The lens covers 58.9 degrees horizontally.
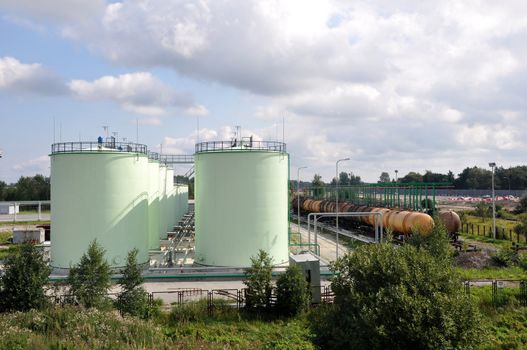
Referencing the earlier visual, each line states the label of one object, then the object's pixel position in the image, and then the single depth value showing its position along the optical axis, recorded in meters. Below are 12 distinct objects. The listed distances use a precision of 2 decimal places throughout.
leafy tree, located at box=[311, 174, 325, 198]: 68.26
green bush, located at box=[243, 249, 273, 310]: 18.50
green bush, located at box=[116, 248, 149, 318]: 16.75
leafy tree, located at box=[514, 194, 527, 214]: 68.85
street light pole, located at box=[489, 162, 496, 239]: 43.56
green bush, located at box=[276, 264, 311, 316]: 18.22
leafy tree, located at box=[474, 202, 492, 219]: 61.90
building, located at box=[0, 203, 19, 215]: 85.59
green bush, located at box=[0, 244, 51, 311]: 16.97
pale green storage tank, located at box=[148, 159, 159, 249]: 33.03
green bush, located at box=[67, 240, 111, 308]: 16.72
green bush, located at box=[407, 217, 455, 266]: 20.23
